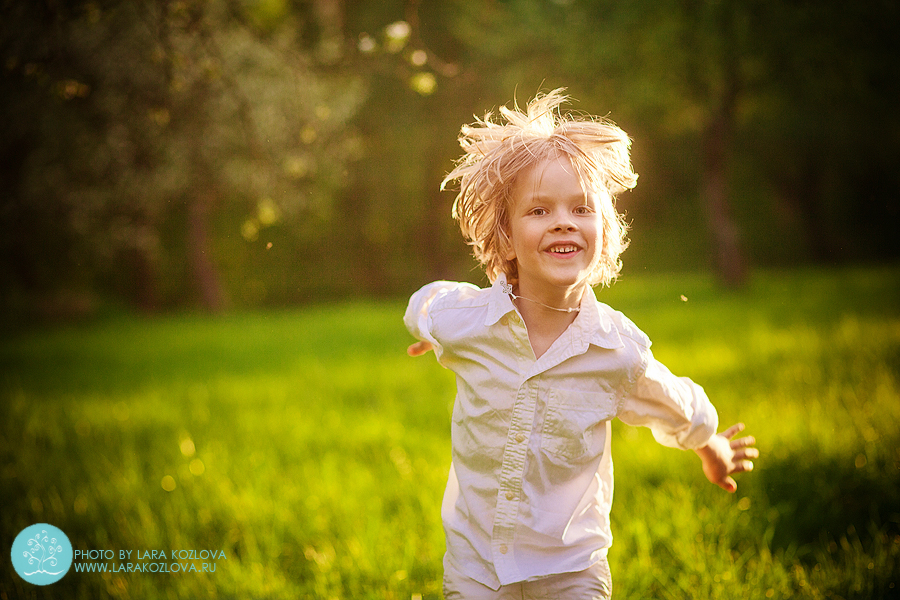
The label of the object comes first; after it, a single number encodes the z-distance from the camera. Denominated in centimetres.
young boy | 193
